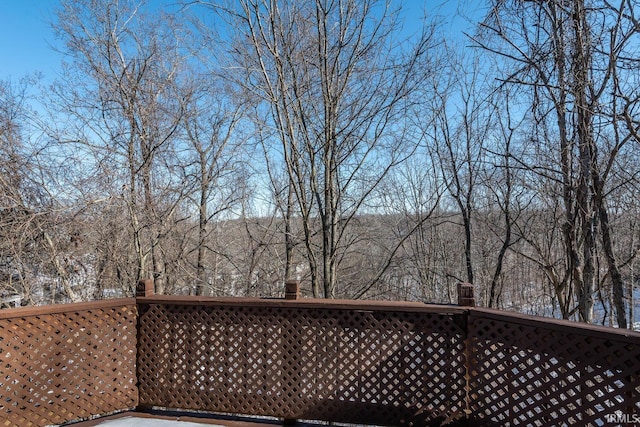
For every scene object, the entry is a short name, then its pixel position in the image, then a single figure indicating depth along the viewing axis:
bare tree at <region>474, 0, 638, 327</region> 3.58
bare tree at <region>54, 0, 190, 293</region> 6.41
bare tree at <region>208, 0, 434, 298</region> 5.20
